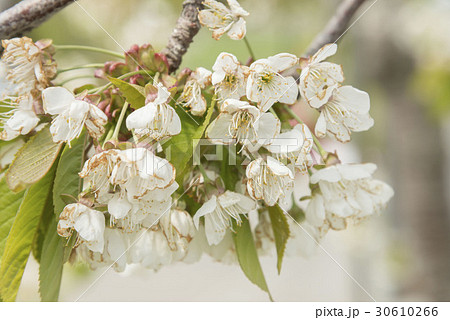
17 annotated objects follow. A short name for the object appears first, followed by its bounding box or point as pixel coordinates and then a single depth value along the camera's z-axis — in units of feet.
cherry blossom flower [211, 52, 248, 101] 1.53
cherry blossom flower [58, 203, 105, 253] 1.54
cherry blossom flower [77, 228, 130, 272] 1.61
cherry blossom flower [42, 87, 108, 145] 1.54
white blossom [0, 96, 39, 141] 1.58
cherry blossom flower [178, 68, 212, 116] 1.56
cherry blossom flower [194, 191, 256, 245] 1.59
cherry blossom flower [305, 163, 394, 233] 1.66
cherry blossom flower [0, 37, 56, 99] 1.61
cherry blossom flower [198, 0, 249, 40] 1.59
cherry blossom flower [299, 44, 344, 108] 1.58
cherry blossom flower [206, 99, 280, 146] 1.52
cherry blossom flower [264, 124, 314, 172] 1.54
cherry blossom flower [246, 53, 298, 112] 1.53
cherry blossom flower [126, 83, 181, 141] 1.50
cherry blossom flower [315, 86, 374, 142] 1.61
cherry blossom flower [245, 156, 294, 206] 1.54
